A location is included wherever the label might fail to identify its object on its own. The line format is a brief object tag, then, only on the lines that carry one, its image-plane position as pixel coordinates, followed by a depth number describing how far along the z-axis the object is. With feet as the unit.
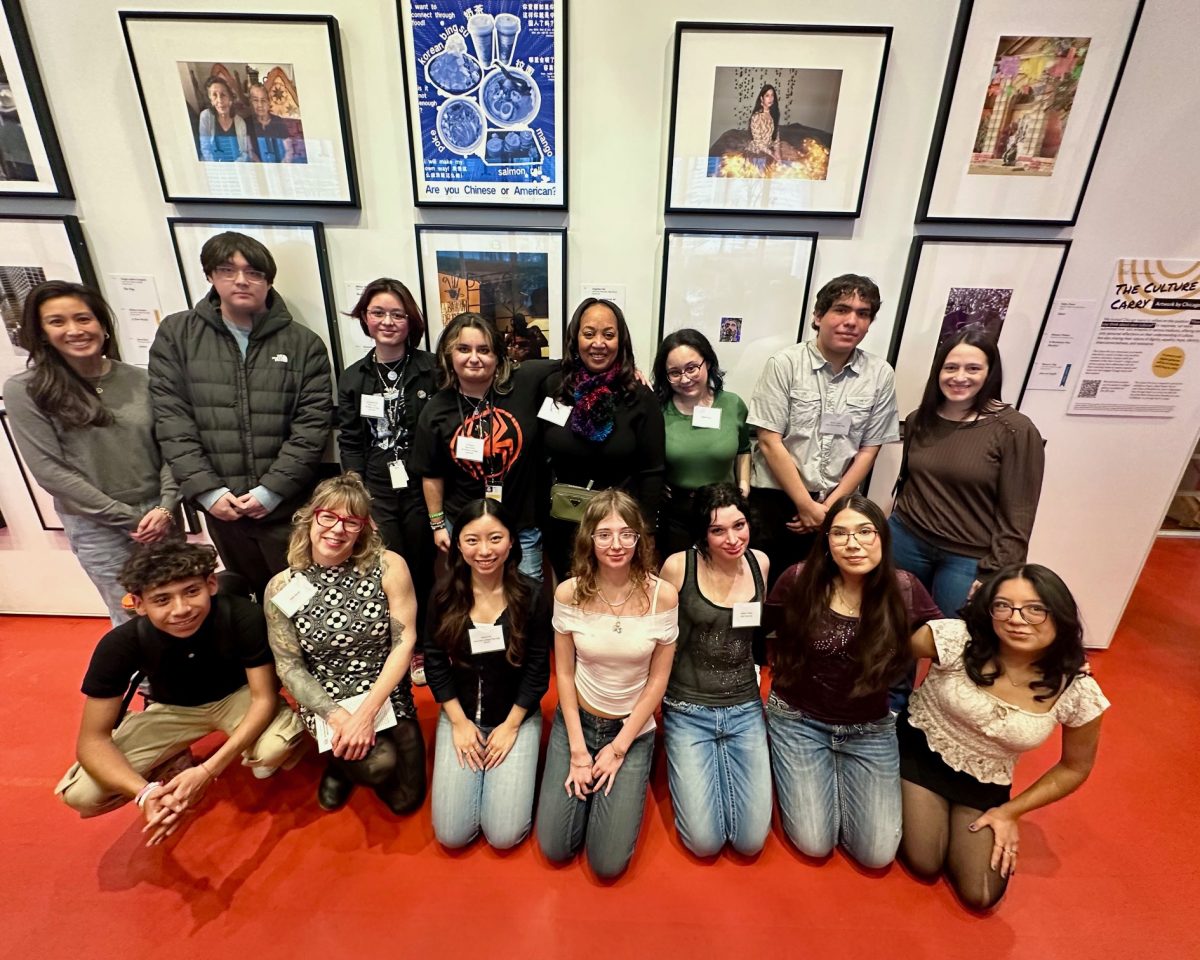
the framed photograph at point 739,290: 8.18
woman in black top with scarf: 7.22
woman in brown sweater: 7.11
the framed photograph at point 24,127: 7.50
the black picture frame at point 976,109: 7.20
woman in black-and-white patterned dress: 6.51
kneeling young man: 5.90
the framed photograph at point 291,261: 8.19
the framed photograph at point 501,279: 8.25
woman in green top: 7.68
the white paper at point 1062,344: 8.56
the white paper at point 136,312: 8.65
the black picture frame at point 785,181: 7.23
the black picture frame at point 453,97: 7.25
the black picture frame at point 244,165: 7.34
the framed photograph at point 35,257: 8.25
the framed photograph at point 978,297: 8.18
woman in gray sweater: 7.02
